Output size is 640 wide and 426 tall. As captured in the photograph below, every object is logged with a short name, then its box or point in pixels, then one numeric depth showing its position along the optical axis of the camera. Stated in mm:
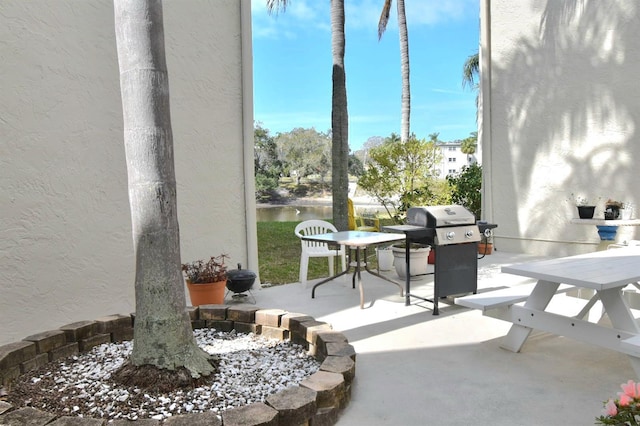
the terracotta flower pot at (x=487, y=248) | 7172
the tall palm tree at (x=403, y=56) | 13031
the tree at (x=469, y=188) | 8414
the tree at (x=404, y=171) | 7086
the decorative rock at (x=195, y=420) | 1747
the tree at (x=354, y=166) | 30688
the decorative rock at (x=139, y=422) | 1736
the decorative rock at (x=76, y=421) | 1718
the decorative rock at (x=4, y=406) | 1816
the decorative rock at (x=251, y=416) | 1755
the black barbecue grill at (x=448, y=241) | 3906
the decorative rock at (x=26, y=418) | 1724
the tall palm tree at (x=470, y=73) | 21984
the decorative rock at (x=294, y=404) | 1858
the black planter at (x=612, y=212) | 5633
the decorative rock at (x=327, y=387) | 2049
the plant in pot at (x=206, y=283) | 4070
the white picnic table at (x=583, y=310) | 2482
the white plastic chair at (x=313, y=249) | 5062
